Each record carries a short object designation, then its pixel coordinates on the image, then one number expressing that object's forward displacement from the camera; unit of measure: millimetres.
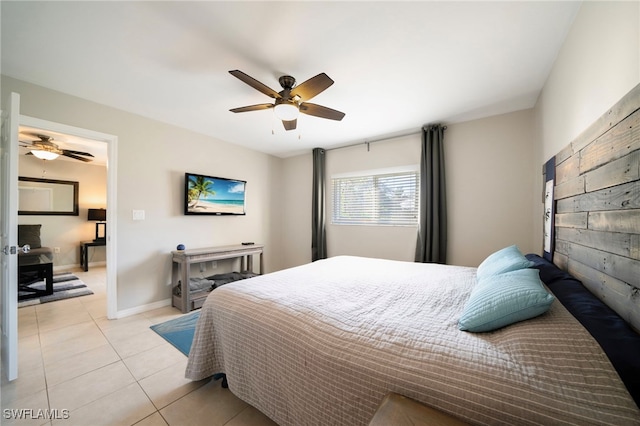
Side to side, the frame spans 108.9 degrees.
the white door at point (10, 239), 1636
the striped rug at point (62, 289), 3238
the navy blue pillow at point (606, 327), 682
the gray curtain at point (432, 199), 3107
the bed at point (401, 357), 691
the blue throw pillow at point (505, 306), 977
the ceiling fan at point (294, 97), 1824
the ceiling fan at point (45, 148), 3555
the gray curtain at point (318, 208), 4258
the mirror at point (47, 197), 4848
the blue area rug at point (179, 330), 2238
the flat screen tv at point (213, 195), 3391
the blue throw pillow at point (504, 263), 1434
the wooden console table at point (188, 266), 2955
